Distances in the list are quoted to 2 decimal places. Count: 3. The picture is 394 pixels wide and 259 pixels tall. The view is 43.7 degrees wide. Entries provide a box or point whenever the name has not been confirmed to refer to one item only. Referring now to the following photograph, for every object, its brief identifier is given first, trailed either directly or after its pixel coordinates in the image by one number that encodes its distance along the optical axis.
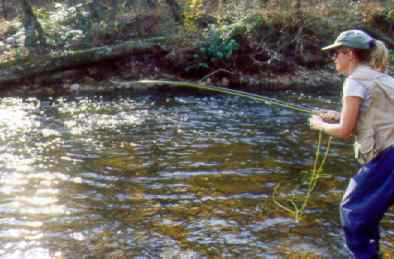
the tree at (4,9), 27.26
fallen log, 15.16
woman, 4.10
